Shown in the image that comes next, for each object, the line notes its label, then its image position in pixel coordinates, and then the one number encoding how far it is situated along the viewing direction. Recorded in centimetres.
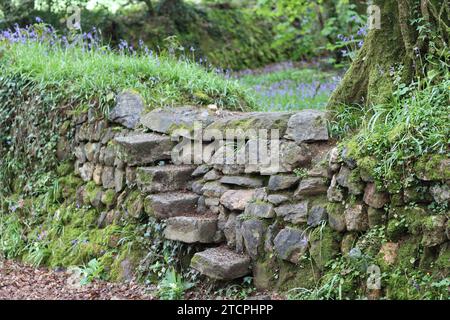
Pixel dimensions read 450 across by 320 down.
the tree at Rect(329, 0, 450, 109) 405
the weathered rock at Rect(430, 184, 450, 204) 325
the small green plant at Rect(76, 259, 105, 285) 491
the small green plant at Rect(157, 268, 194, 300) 430
